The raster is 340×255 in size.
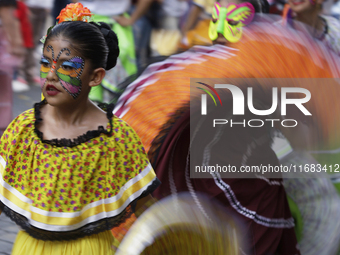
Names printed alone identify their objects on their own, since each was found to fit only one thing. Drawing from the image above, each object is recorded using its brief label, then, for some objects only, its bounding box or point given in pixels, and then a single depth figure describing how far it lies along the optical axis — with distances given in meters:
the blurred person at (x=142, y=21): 8.30
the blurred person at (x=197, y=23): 5.08
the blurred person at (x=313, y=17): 5.10
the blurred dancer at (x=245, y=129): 4.30
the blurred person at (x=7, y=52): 7.65
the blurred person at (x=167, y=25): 8.93
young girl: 3.26
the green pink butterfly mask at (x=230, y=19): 4.96
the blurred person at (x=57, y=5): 8.66
